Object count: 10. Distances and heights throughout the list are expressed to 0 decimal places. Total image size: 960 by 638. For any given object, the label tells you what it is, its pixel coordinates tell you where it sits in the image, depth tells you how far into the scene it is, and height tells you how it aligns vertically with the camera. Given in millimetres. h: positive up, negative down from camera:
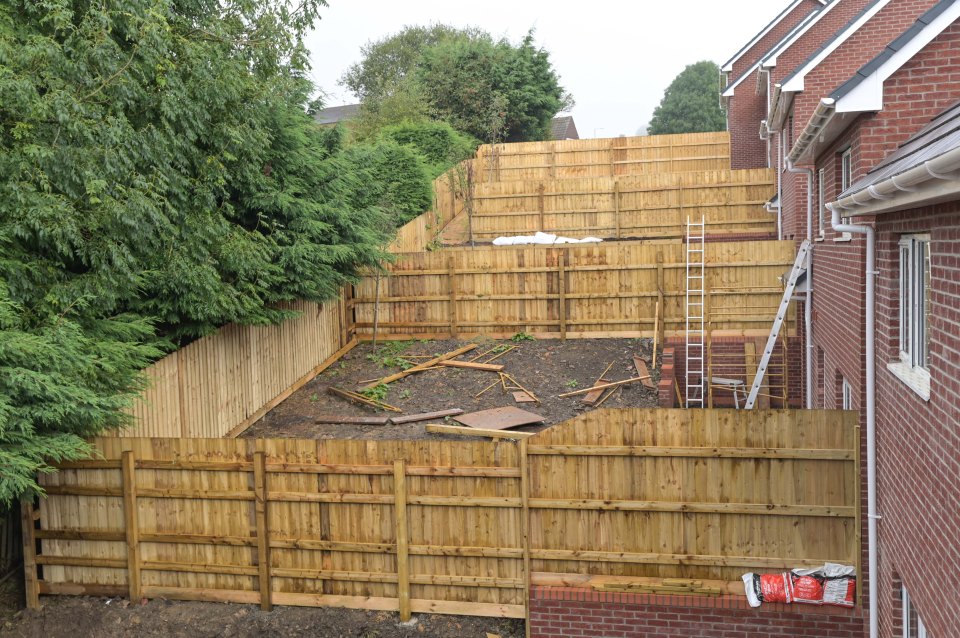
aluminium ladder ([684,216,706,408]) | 18094 -1367
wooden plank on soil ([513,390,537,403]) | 16516 -2589
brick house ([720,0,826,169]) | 31750 +6318
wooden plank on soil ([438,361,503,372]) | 18328 -2173
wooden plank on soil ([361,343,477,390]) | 17875 -2168
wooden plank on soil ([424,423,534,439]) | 13133 -2620
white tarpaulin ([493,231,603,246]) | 26344 +825
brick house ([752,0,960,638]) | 5133 -313
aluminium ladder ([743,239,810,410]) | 14230 -995
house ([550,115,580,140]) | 64438 +10942
